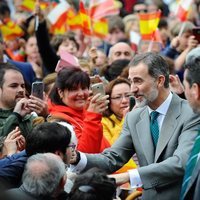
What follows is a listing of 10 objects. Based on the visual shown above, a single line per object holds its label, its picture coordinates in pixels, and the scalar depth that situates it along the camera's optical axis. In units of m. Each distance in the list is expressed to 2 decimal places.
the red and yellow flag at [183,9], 13.54
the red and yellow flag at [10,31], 14.82
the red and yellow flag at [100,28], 14.90
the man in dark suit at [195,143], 6.29
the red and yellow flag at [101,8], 14.55
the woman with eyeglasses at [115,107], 9.18
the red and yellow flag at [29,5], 16.23
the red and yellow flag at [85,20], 13.19
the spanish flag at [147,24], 13.27
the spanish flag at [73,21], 15.53
